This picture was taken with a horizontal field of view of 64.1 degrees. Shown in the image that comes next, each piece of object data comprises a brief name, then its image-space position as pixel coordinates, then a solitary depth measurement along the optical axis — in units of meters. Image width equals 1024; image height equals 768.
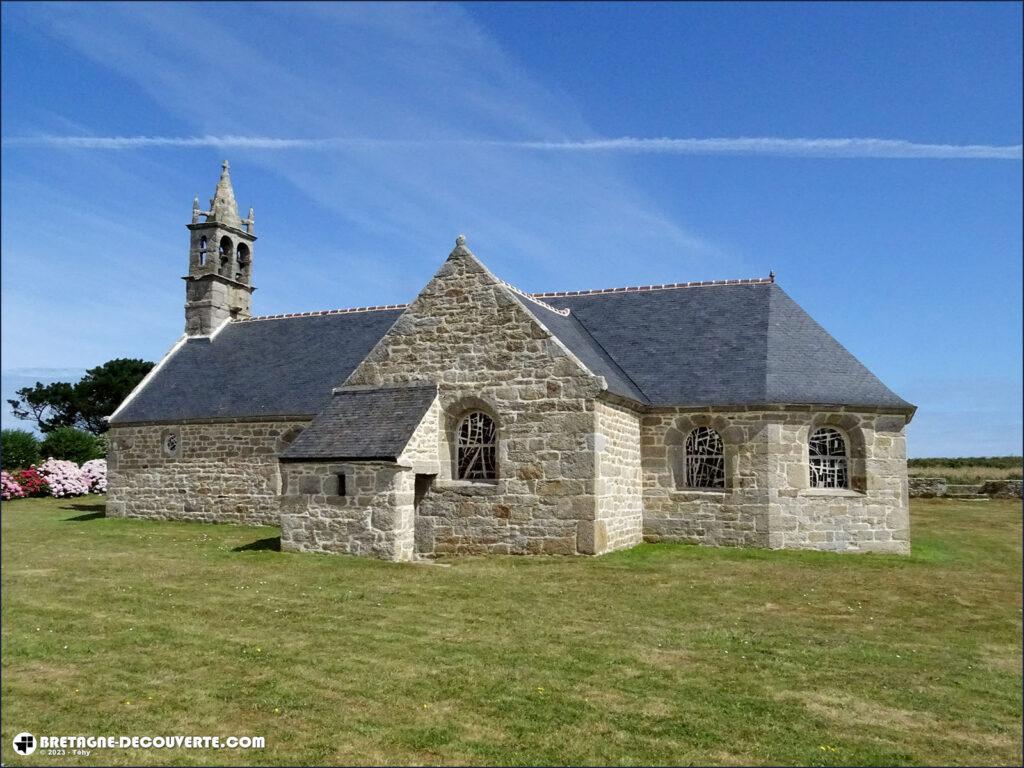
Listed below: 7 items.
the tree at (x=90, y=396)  50.16
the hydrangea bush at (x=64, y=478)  28.16
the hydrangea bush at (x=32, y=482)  21.70
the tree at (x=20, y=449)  19.85
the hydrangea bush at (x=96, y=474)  30.48
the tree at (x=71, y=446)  31.22
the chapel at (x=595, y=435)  16.56
